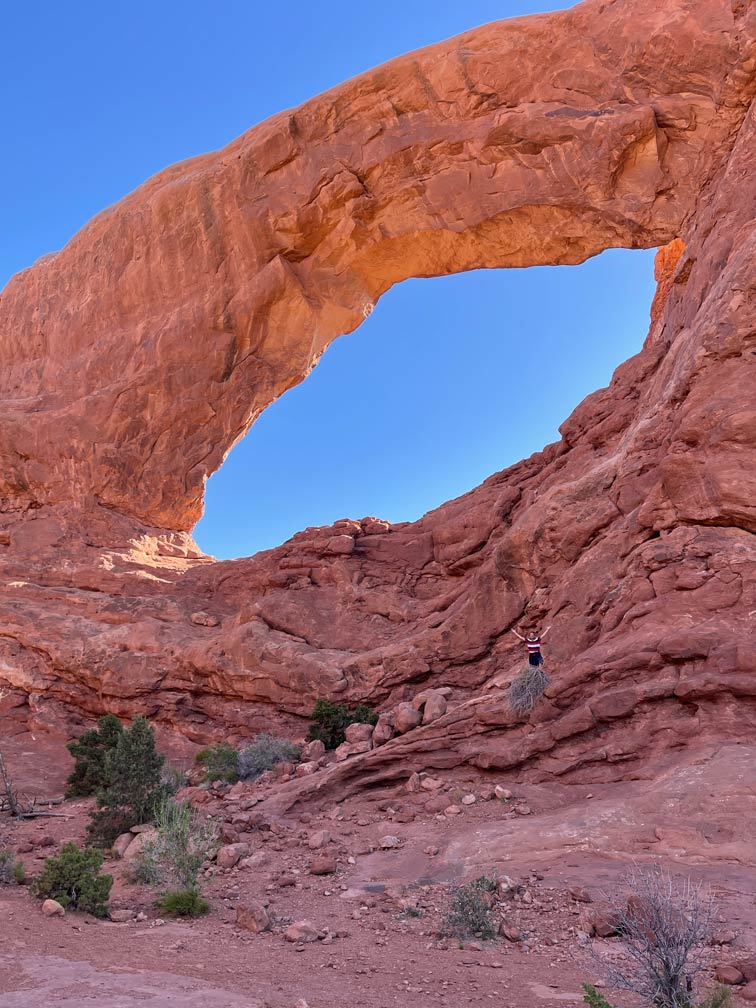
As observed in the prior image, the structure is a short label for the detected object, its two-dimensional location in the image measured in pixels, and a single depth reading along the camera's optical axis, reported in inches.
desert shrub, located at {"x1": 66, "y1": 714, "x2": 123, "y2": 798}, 631.8
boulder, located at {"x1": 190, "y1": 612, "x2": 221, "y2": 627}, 853.2
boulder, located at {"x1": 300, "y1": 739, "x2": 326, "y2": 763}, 614.5
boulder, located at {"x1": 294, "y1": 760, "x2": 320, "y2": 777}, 561.3
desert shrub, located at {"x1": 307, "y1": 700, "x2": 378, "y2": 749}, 650.2
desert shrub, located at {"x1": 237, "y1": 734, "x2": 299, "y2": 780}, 605.9
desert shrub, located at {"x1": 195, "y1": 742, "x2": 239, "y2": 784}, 598.5
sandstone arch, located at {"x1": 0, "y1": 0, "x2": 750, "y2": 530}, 781.3
